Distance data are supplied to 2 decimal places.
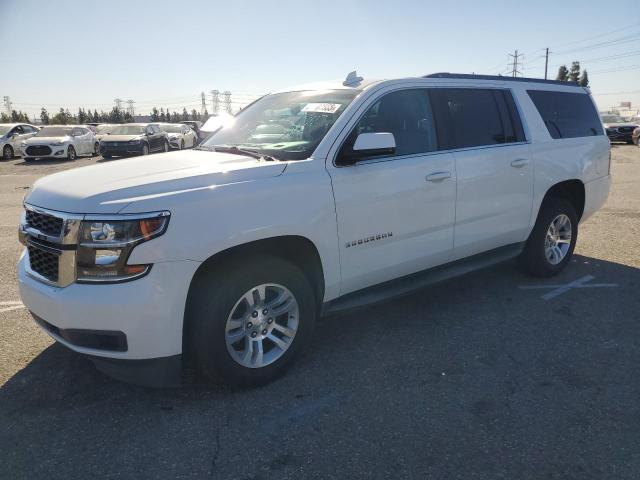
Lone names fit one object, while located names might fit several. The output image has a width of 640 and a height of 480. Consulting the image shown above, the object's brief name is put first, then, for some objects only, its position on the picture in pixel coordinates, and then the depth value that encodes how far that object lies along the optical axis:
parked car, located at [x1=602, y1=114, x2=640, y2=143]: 27.75
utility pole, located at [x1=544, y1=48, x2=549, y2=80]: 80.80
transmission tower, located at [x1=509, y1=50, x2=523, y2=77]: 90.82
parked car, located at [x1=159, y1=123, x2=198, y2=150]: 24.54
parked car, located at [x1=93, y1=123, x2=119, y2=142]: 22.23
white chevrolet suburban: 2.69
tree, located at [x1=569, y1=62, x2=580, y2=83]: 79.96
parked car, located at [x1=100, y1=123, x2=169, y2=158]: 21.09
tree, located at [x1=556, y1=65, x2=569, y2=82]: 78.63
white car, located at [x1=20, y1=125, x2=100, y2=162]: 20.88
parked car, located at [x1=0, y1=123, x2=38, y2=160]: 22.30
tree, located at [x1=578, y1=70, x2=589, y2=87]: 81.61
